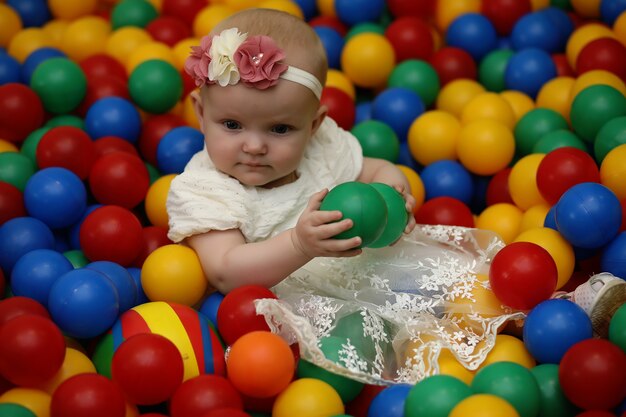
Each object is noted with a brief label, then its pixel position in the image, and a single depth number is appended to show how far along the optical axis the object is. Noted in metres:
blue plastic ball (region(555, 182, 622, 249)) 1.77
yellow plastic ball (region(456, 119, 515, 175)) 2.32
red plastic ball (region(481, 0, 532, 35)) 2.80
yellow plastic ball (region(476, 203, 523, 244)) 2.14
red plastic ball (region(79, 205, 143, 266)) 1.96
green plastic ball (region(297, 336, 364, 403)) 1.64
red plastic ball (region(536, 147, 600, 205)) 1.95
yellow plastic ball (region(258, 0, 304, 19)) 2.74
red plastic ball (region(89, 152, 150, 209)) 2.15
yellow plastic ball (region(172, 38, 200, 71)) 2.67
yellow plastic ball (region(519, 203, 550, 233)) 2.04
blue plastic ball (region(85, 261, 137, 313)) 1.82
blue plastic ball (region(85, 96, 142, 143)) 2.37
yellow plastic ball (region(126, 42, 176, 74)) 2.62
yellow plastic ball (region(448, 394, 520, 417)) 1.36
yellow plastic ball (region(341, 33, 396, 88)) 2.65
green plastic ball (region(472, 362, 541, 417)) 1.46
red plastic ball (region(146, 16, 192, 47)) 2.84
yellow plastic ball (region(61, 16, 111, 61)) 2.82
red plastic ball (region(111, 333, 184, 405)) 1.51
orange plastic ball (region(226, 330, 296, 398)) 1.55
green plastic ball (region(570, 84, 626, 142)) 2.17
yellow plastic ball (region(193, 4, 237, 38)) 2.81
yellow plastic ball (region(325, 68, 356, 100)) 2.63
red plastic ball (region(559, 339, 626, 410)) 1.45
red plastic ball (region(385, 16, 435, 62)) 2.74
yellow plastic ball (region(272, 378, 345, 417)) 1.53
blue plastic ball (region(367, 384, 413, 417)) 1.51
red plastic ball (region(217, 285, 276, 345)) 1.68
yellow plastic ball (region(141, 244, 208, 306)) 1.85
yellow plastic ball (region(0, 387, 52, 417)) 1.48
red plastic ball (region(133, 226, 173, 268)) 2.07
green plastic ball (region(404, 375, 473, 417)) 1.43
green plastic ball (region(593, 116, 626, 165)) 2.04
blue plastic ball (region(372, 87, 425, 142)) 2.54
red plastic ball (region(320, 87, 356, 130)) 2.47
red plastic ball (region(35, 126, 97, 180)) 2.17
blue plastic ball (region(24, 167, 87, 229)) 2.04
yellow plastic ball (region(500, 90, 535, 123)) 2.53
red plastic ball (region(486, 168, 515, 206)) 2.30
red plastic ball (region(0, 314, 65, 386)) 1.48
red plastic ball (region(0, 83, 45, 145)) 2.33
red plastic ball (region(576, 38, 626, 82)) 2.41
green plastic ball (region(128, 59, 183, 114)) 2.43
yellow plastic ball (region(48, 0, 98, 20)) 2.97
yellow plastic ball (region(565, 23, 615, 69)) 2.59
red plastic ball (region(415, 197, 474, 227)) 2.17
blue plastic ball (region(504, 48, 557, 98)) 2.58
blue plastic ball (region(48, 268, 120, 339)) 1.66
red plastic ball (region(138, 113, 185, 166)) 2.43
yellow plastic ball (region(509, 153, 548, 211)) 2.12
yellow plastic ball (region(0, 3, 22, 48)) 2.84
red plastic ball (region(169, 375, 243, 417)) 1.51
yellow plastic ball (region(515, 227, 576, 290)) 1.85
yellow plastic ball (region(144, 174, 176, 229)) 2.17
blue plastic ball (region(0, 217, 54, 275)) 1.94
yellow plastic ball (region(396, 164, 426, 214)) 2.30
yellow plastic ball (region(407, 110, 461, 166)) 2.43
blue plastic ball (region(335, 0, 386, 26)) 2.84
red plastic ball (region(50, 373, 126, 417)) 1.42
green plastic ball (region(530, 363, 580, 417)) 1.54
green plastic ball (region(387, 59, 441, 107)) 2.62
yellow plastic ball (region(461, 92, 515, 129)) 2.44
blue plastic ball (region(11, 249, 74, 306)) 1.79
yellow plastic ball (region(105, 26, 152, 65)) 2.75
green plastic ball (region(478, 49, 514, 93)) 2.71
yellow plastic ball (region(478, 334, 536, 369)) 1.66
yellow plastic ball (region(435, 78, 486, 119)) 2.60
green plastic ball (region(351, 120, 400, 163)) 2.38
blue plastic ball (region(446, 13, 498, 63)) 2.76
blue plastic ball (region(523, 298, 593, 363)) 1.60
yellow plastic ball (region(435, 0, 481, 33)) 2.84
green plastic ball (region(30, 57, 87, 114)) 2.41
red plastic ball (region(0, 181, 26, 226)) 2.04
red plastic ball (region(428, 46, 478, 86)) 2.72
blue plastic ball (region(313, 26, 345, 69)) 2.76
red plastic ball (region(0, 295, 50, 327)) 1.63
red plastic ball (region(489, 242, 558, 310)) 1.70
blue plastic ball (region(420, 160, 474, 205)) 2.35
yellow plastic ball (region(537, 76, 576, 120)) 2.45
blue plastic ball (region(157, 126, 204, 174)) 2.27
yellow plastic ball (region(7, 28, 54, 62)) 2.78
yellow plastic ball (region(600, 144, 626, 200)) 1.94
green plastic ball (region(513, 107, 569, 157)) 2.35
